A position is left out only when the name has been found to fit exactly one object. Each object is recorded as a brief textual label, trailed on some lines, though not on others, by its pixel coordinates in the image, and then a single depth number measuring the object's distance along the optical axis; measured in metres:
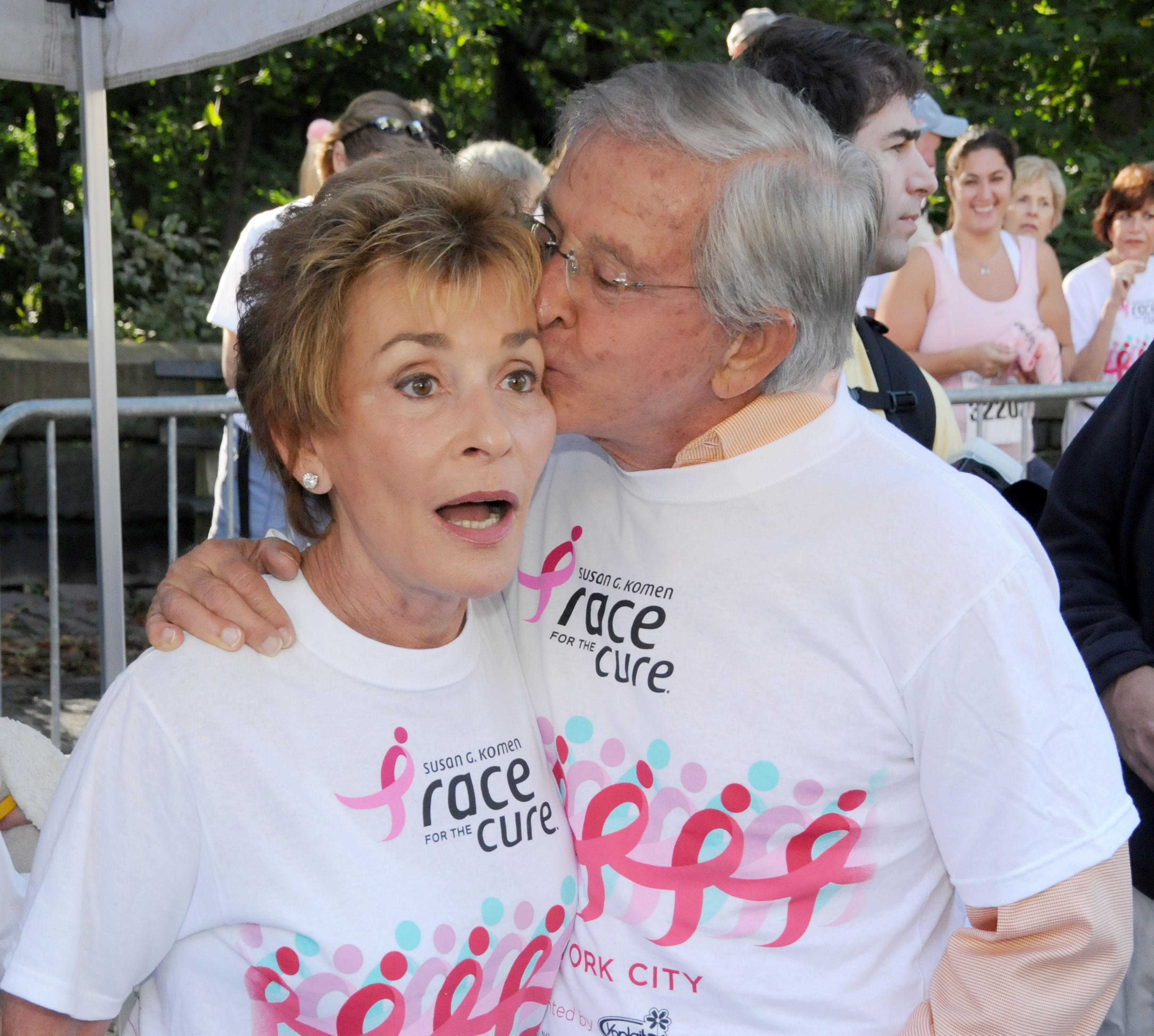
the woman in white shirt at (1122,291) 5.93
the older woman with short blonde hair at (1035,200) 6.73
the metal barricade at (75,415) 3.73
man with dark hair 2.62
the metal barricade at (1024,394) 4.65
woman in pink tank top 4.91
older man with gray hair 1.66
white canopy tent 2.86
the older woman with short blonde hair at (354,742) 1.68
